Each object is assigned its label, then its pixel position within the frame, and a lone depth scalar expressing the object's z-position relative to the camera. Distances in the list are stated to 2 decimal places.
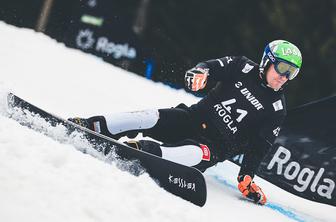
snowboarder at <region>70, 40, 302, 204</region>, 8.96
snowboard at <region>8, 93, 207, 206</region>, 7.14
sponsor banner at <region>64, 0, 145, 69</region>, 20.87
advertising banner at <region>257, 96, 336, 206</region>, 10.14
